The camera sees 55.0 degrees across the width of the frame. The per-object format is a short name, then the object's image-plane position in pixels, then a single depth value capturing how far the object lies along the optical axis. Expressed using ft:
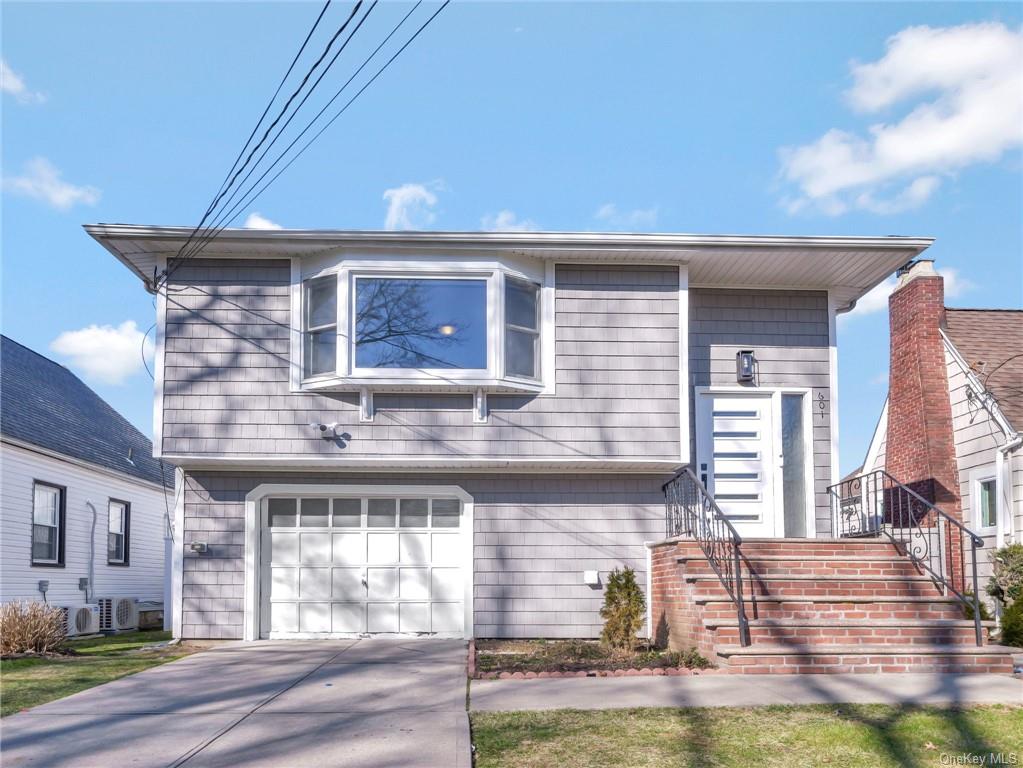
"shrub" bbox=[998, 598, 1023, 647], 36.76
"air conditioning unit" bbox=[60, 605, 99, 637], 53.74
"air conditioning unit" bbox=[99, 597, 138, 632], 59.00
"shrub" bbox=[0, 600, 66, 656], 36.68
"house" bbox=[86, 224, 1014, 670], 37.99
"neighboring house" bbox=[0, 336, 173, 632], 52.24
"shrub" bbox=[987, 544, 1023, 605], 40.24
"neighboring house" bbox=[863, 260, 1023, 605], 43.65
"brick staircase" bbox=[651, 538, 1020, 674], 27.71
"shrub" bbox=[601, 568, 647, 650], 33.12
